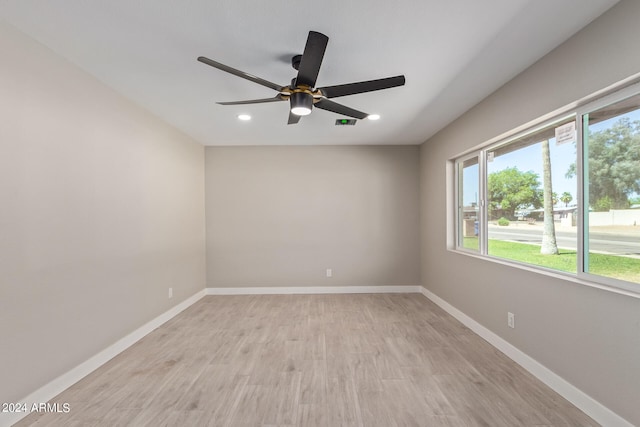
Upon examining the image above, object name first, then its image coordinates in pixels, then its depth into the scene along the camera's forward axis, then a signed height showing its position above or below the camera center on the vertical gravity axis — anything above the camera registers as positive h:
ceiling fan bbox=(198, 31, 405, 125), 1.62 +0.87
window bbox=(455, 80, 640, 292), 1.65 +0.13
